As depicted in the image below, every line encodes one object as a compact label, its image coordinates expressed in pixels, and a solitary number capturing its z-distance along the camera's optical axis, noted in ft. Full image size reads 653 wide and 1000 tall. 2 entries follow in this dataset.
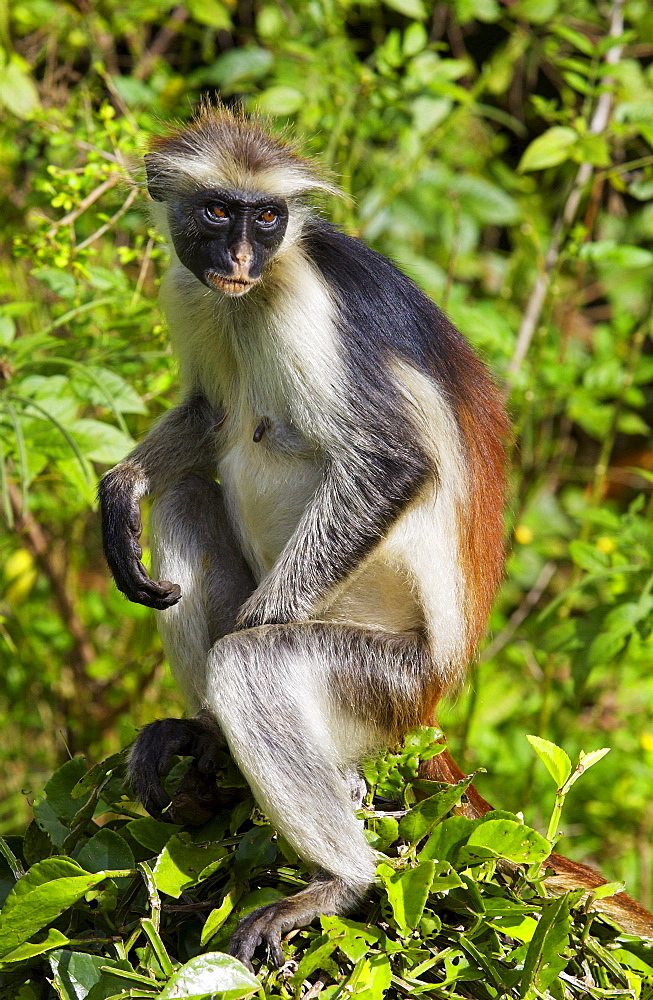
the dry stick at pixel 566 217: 41.32
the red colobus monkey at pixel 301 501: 21.17
